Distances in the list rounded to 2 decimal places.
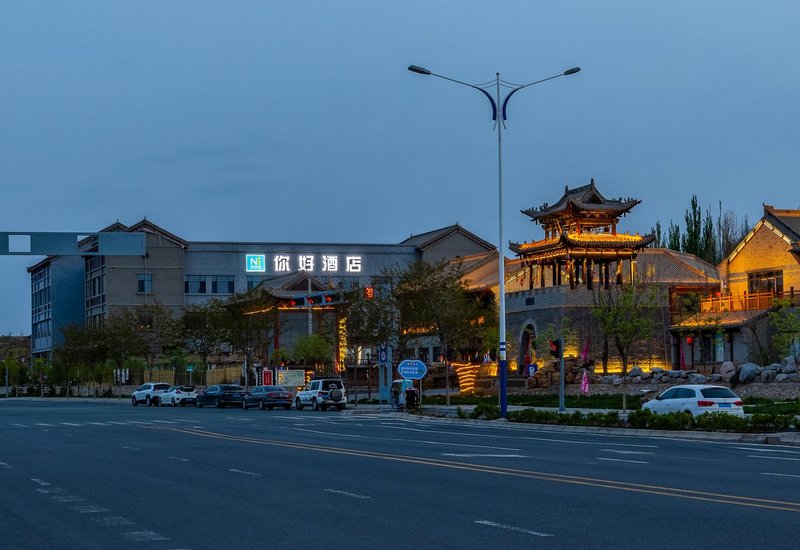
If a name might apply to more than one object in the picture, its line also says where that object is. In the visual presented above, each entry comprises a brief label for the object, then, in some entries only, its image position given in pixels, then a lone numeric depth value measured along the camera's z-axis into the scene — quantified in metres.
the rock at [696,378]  52.38
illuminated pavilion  73.06
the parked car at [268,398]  62.22
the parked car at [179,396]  71.88
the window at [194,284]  115.50
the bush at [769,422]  30.62
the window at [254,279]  116.52
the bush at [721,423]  31.02
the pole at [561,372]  40.69
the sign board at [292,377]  77.44
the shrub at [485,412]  42.28
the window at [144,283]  114.00
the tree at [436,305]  64.56
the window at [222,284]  115.81
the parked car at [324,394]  58.19
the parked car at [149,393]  74.38
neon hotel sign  114.62
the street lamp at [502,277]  41.22
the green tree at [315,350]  89.94
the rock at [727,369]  54.47
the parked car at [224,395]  65.94
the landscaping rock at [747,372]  50.69
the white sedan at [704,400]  34.62
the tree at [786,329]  49.53
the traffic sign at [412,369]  49.69
